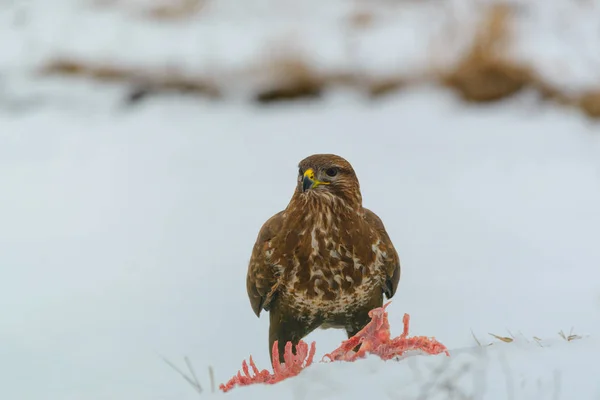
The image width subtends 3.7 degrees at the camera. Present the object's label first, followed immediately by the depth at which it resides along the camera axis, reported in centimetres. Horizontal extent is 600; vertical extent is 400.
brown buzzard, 1712
